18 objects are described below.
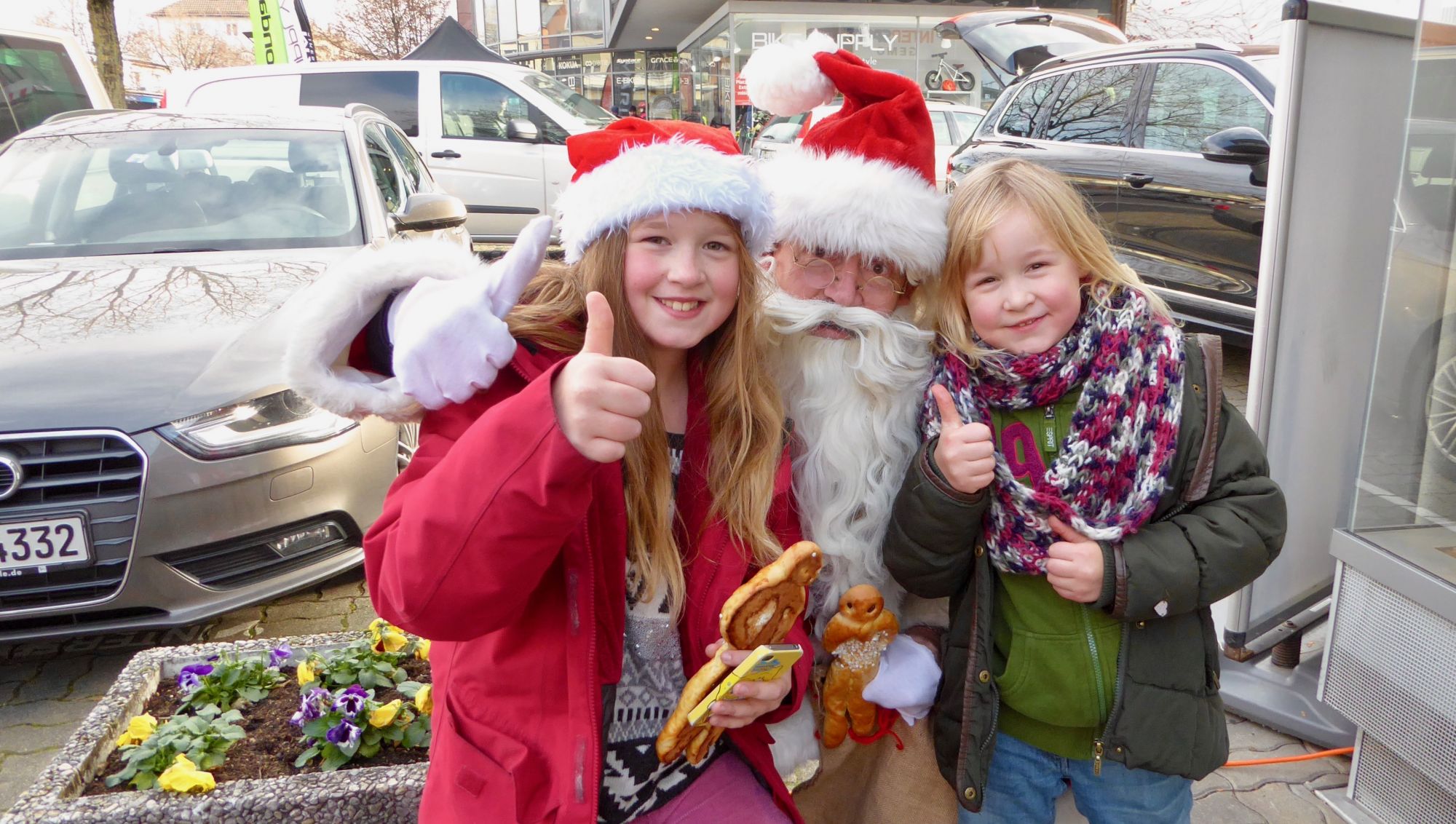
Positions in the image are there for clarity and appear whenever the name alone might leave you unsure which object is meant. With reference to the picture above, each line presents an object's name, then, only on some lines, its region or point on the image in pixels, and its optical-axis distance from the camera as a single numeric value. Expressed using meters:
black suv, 5.88
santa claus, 1.94
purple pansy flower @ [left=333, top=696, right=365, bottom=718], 2.26
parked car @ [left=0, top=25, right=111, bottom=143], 7.61
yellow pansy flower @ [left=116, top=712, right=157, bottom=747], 2.21
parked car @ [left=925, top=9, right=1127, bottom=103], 9.74
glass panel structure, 2.30
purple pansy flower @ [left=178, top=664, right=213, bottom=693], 2.40
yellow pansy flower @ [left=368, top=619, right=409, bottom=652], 2.54
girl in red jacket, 1.28
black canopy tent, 14.64
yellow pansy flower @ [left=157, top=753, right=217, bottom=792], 2.06
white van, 10.26
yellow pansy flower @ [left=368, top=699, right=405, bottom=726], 2.24
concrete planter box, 2.02
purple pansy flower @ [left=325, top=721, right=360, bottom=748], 2.21
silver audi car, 2.83
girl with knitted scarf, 1.73
